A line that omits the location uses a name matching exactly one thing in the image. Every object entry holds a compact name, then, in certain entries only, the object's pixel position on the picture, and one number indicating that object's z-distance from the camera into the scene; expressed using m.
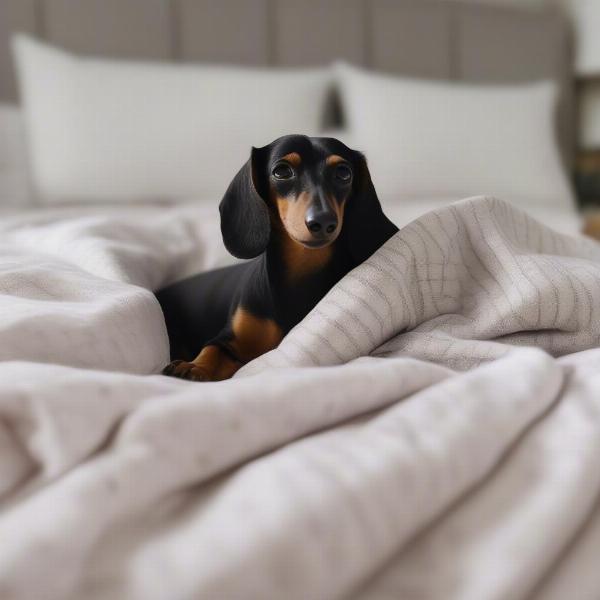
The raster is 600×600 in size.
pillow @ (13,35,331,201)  1.69
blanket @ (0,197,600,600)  0.32
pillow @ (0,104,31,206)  1.77
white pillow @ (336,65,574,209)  1.86
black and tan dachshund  0.64
